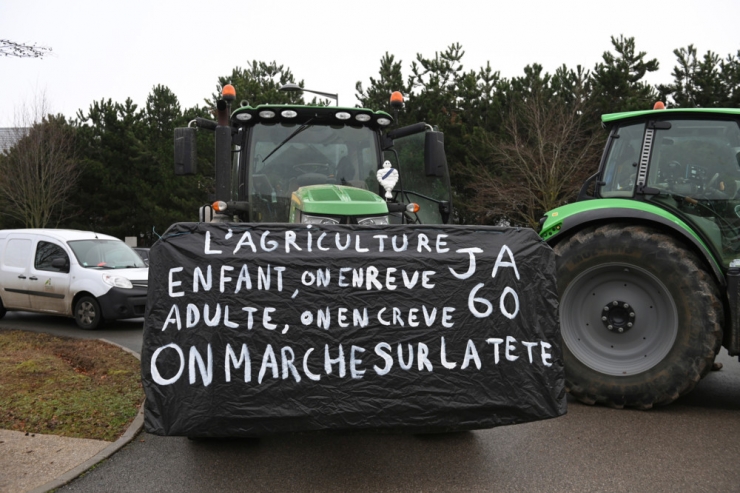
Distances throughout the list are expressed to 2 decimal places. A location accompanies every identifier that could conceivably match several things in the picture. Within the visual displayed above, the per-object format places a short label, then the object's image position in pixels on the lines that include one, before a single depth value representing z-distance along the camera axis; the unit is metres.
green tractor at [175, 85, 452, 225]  6.21
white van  10.99
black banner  3.59
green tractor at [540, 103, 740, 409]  5.38
